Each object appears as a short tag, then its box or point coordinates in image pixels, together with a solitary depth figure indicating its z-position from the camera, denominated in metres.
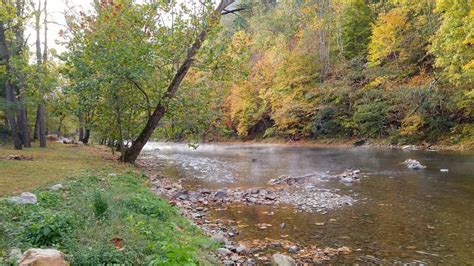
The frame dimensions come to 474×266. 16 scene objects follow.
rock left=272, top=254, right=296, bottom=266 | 6.44
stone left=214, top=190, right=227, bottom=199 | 13.16
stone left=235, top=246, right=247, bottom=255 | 7.38
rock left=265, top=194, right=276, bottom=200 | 12.72
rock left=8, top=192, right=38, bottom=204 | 6.61
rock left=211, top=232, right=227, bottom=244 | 7.73
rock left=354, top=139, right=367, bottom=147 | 37.83
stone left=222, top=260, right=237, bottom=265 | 6.58
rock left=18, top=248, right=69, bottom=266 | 3.77
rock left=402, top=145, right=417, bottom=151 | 29.98
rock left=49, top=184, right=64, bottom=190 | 8.68
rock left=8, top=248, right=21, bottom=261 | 4.01
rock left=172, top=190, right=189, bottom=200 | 12.79
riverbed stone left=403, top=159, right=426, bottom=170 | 18.80
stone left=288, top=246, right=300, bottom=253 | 7.55
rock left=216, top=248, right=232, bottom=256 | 7.06
